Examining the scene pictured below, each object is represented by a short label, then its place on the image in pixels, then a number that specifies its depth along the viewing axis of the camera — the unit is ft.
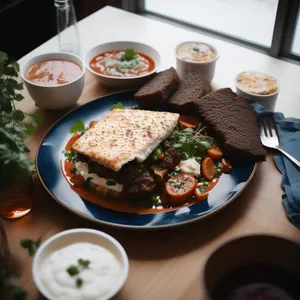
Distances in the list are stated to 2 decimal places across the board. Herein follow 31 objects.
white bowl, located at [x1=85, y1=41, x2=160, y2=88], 2.37
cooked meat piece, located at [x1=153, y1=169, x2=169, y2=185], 1.81
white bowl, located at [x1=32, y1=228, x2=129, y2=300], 1.36
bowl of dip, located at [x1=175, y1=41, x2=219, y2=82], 2.40
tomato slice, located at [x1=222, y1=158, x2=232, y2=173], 1.89
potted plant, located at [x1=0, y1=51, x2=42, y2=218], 1.26
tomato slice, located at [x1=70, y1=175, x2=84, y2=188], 1.82
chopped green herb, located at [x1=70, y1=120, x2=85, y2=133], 2.05
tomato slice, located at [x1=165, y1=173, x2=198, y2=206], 1.74
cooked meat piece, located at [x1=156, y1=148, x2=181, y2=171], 1.86
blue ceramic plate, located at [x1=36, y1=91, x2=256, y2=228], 1.66
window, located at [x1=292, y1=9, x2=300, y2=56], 2.80
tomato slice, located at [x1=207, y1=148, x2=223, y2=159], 1.94
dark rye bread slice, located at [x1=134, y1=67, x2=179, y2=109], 2.20
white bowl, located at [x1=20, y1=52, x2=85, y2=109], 2.16
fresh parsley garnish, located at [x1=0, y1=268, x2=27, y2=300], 1.12
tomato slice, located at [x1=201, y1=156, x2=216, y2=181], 1.86
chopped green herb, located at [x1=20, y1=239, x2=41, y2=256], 1.28
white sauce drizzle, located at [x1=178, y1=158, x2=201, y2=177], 1.86
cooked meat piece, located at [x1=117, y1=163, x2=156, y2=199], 1.73
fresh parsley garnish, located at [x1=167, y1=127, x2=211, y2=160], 1.94
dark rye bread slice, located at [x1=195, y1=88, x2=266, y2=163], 1.91
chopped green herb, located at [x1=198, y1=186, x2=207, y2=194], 1.78
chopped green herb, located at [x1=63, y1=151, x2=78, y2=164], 1.92
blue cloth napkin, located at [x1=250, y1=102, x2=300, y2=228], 1.74
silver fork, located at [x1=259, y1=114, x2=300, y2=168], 2.00
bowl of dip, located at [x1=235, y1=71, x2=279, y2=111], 2.21
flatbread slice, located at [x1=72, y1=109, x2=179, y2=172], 1.78
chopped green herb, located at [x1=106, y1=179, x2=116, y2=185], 1.76
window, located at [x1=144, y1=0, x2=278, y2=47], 3.15
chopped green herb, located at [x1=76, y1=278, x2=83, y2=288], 1.29
